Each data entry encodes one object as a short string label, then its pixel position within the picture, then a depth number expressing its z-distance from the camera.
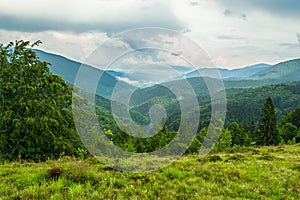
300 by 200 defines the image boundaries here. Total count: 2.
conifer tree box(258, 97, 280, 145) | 68.06
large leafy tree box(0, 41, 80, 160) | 22.38
